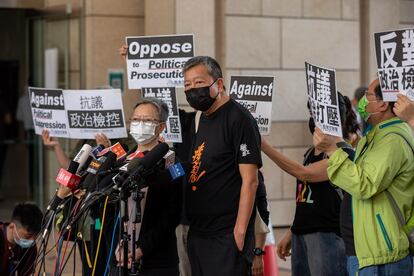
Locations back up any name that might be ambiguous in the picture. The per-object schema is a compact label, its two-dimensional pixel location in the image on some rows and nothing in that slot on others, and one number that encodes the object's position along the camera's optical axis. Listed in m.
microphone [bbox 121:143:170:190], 8.06
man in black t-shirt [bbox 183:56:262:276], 8.73
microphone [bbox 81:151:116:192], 8.50
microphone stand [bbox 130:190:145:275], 8.14
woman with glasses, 8.90
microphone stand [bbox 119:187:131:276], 8.08
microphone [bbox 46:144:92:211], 8.76
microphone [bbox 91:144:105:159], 9.20
